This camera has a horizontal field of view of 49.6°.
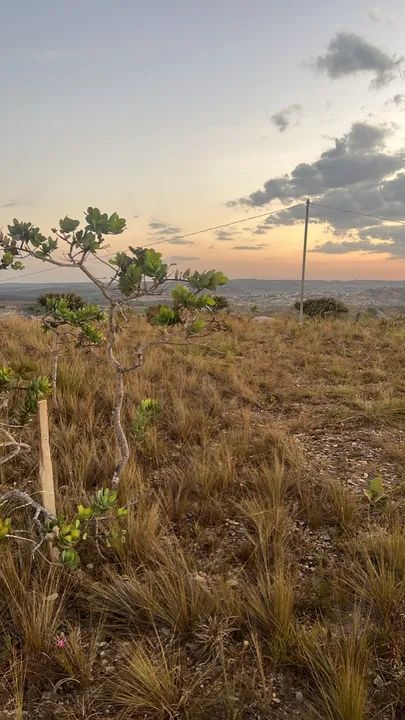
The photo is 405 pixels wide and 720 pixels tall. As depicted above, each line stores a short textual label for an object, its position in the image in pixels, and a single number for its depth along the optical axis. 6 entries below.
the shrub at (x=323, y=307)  17.88
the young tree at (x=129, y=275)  2.25
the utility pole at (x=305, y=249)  14.33
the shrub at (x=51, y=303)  4.55
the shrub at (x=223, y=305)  16.25
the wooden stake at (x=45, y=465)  2.43
